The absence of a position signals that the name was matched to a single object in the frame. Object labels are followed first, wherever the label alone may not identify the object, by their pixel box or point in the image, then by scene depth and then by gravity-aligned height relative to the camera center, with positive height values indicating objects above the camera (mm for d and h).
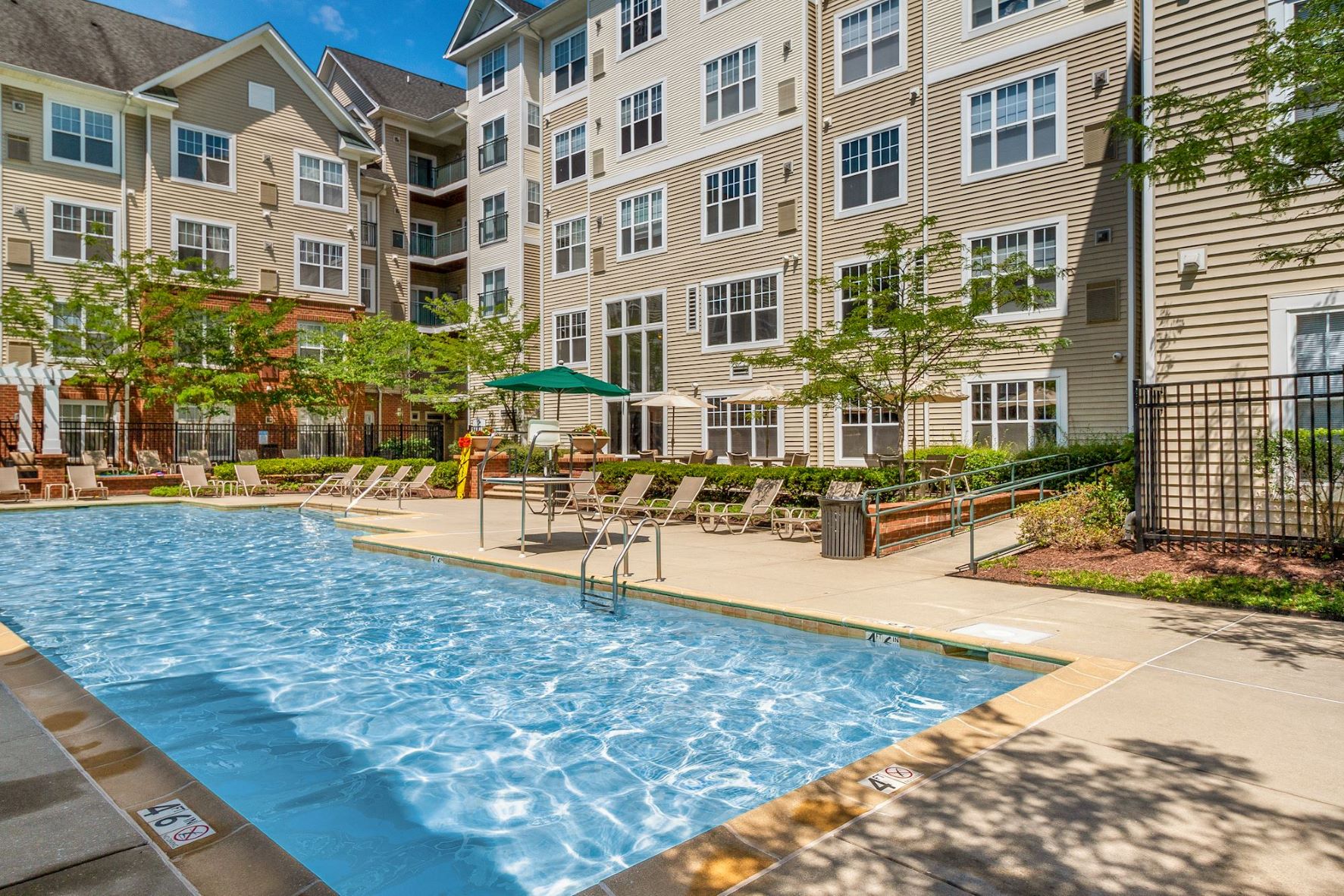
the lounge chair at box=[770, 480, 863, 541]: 13441 -1458
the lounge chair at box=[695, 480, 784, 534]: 14579 -1403
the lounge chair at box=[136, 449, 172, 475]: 24800 -548
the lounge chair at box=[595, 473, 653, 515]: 15773 -1098
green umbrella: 13078 +954
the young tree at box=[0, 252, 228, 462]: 25188 +4248
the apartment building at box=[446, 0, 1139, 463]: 17641 +7398
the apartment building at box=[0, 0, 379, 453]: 26203 +10549
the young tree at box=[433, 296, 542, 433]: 28656 +3218
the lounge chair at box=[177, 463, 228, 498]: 23188 -1140
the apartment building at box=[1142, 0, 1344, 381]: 10602 +2231
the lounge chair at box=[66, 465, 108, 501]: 21641 -1025
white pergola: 25062 +1664
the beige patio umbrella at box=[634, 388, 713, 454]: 23156 +1084
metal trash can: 11375 -1364
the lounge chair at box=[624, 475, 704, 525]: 15484 -1199
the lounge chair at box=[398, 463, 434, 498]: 22344 -1161
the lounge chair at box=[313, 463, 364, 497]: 23375 -1286
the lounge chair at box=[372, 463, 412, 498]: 21297 -1206
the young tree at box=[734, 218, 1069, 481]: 13836 +1884
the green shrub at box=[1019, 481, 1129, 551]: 10812 -1241
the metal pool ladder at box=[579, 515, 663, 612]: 8938 -1754
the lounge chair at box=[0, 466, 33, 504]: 20438 -1032
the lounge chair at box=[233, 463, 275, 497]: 23938 -1170
